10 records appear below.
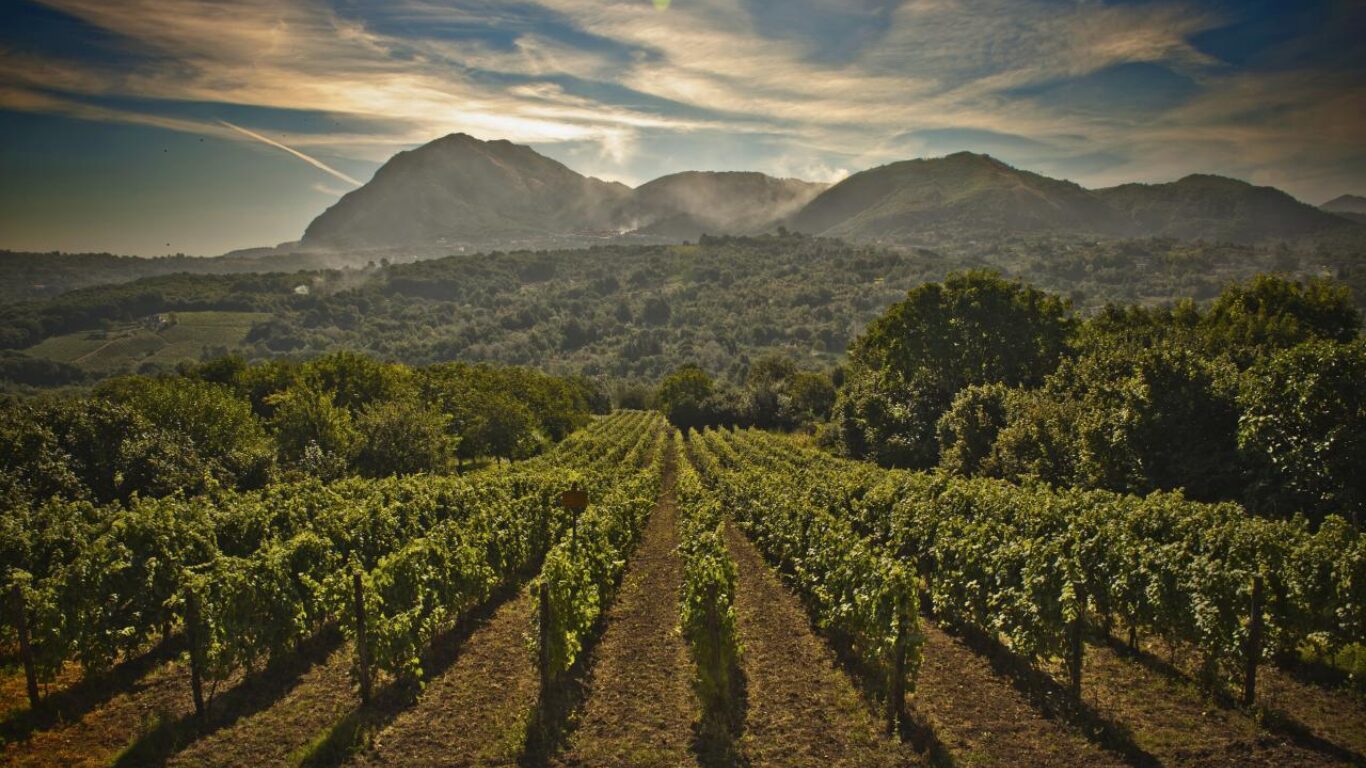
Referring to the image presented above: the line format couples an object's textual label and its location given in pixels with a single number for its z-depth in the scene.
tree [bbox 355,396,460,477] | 38.38
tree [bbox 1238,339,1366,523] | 18.80
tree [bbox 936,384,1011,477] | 37.03
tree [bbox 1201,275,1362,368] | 37.09
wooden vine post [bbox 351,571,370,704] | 12.16
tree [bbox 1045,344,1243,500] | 24.14
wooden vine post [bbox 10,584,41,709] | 11.49
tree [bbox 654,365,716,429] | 90.06
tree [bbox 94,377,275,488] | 32.75
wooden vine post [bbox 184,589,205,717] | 11.48
